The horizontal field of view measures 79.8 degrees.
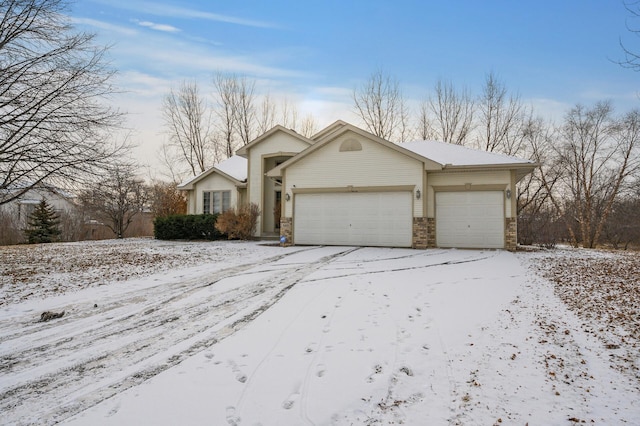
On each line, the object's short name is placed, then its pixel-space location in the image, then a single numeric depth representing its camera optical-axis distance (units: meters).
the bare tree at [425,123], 29.84
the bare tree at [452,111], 29.12
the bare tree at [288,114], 33.72
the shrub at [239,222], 19.28
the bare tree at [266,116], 33.38
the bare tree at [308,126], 34.12
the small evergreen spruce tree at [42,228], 24.53
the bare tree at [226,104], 33.03
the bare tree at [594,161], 25.09
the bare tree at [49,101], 8.27
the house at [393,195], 15.08
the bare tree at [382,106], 29.86
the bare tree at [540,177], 27.23
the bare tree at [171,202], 25.47
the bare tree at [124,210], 26.66
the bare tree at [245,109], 33.03
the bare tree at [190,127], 33.06
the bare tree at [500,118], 28.20
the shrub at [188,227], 20.65
